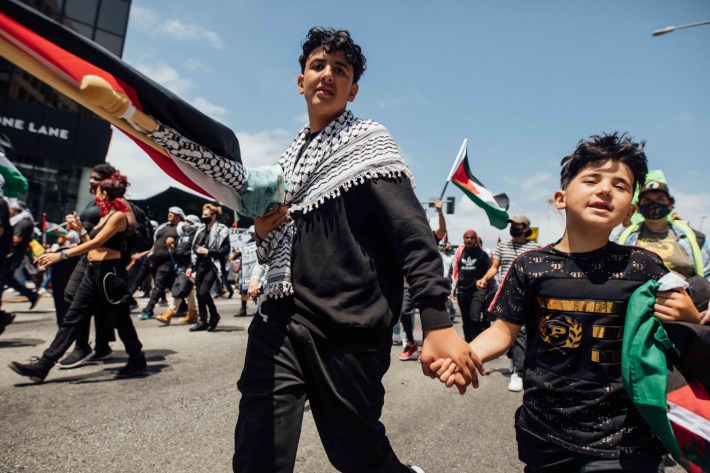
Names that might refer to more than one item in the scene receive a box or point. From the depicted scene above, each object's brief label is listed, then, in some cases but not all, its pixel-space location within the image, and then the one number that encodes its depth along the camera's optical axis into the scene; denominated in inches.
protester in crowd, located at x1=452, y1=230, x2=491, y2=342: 278.8
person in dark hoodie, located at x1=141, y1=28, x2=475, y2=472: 69.3
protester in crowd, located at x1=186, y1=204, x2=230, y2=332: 322.3
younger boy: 68.9
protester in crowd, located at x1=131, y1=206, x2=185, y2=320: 353.1
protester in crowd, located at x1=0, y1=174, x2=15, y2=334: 209.8
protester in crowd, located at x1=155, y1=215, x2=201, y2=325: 345.7
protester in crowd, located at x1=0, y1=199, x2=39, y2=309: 265.4
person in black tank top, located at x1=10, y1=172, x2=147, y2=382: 188.4
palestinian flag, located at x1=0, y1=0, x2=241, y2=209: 51.8
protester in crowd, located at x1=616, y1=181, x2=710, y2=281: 141.4
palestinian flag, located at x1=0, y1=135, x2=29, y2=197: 206.7
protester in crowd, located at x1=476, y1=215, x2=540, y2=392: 261.1
